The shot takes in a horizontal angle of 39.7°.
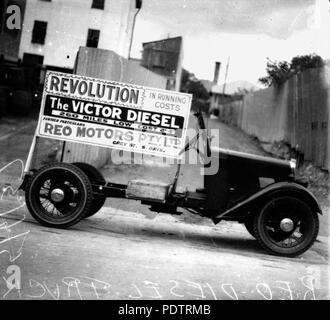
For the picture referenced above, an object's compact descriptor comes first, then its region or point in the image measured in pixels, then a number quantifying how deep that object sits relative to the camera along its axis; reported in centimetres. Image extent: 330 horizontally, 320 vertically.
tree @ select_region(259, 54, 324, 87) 1529
